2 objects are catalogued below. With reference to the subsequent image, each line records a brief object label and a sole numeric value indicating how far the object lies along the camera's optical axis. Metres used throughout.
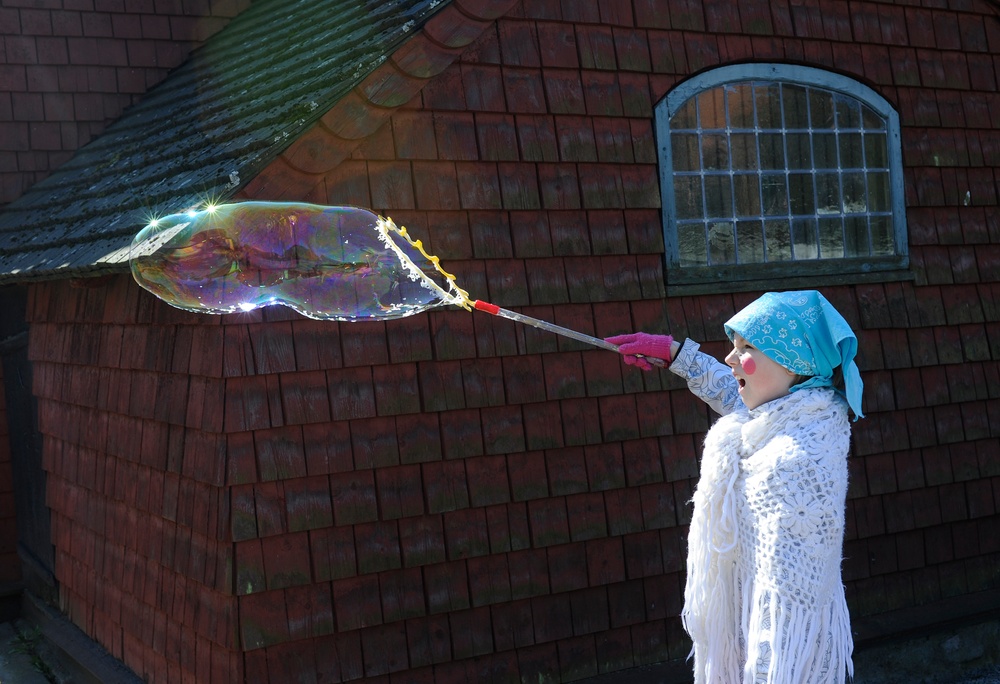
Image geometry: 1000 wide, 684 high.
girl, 2.91
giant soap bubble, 4.11
